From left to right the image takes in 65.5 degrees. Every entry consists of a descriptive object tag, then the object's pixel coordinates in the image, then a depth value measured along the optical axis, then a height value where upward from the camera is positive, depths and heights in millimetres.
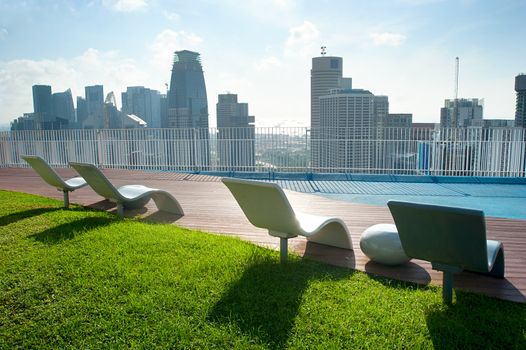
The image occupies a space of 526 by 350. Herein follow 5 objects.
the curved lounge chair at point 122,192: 6137 -822
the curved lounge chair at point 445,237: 2969 -776
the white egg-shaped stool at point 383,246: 4340 -1167
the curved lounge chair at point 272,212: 3893 -730
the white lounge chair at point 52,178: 7020 -618
